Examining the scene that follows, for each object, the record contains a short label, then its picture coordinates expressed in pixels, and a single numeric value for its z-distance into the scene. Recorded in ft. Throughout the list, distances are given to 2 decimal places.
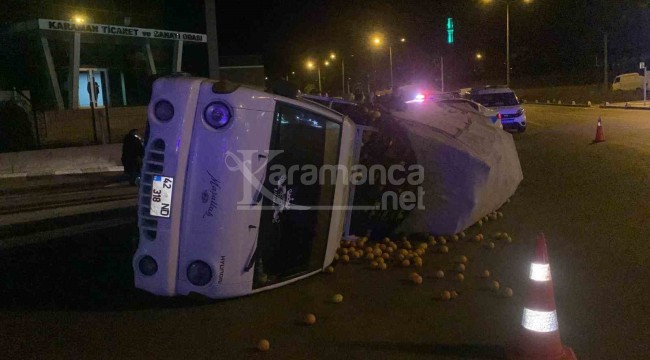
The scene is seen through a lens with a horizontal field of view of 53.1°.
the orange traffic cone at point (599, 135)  65.67
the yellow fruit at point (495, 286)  20.63
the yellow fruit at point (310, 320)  17.80
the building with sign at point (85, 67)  71.36
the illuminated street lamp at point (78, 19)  91.71
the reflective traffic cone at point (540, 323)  14.92
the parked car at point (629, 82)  173.58
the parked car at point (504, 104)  79.51
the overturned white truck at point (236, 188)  17.25
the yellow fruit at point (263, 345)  15.96
